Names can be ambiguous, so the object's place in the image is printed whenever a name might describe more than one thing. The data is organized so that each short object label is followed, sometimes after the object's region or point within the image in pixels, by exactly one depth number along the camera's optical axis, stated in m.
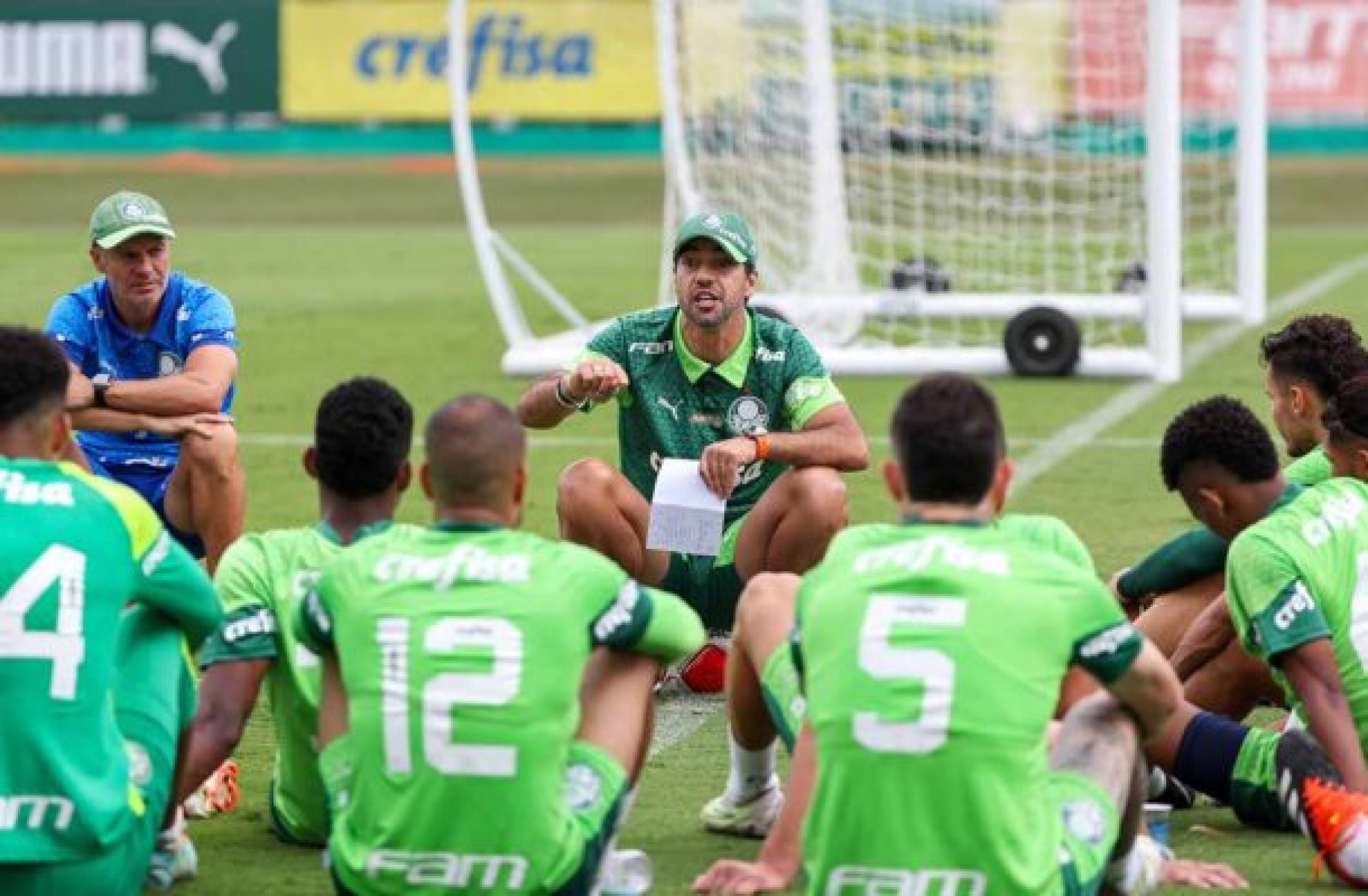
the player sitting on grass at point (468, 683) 10.13
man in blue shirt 15.62
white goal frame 29.44
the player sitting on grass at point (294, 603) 11.59
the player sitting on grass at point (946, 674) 9.77
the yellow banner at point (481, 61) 66.50
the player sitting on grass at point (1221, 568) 13.79
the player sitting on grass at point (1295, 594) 12.04
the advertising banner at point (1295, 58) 61.50
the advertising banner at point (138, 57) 68.06
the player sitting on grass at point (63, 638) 10.23
